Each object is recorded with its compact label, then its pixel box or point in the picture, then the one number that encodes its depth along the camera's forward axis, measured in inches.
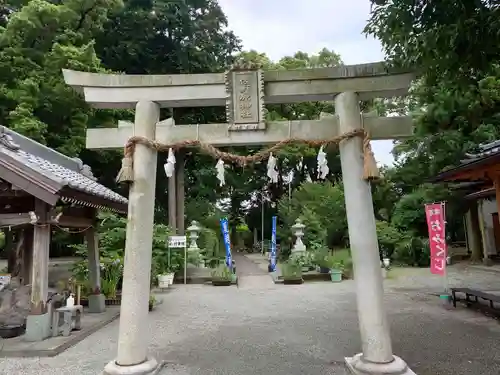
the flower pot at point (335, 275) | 573.9
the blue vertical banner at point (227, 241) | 624.1
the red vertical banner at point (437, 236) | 368.0
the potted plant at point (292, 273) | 563.8
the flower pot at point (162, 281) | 532.1
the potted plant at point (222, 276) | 564.1
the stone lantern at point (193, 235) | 717.7
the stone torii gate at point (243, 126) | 180.1
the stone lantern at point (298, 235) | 685.5
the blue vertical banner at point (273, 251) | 672.4
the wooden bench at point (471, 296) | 314.5
